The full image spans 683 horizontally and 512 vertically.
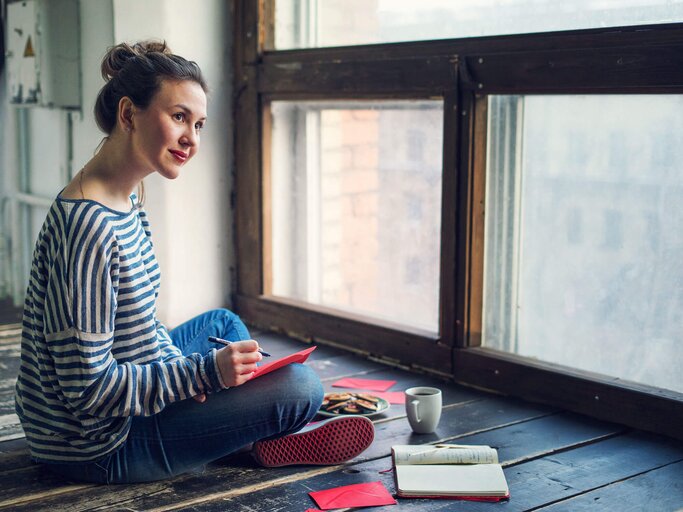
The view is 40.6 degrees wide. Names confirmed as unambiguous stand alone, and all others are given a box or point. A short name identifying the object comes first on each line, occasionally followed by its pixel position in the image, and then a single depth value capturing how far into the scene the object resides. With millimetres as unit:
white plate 2438
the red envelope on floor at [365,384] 2865
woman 1888
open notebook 2039
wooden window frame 2422
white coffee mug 2400
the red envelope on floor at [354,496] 1995
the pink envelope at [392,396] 2729
